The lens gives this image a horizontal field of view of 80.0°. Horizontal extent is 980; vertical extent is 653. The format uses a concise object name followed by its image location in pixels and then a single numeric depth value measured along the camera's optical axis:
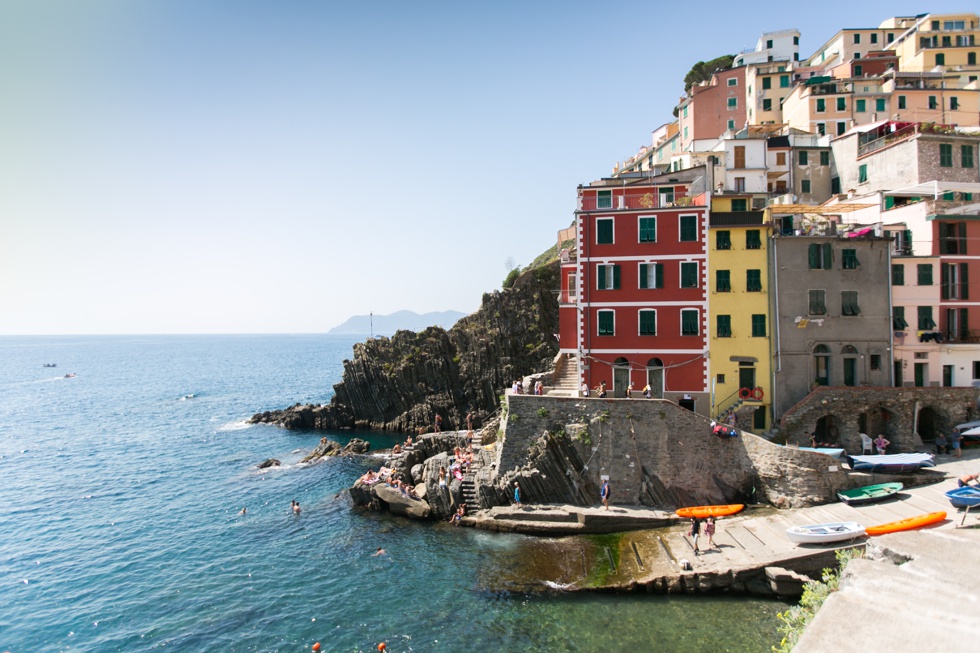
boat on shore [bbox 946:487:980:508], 25.83
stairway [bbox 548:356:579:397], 39.66
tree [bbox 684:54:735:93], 93.81
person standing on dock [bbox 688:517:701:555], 28.77
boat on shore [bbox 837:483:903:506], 29.97
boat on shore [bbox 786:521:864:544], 26.12
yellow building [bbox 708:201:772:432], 36.59
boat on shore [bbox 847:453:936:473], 31.56
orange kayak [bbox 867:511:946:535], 25.92
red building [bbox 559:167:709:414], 37.16
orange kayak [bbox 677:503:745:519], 30.50
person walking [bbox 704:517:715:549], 28.64
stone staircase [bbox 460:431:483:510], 36.69
